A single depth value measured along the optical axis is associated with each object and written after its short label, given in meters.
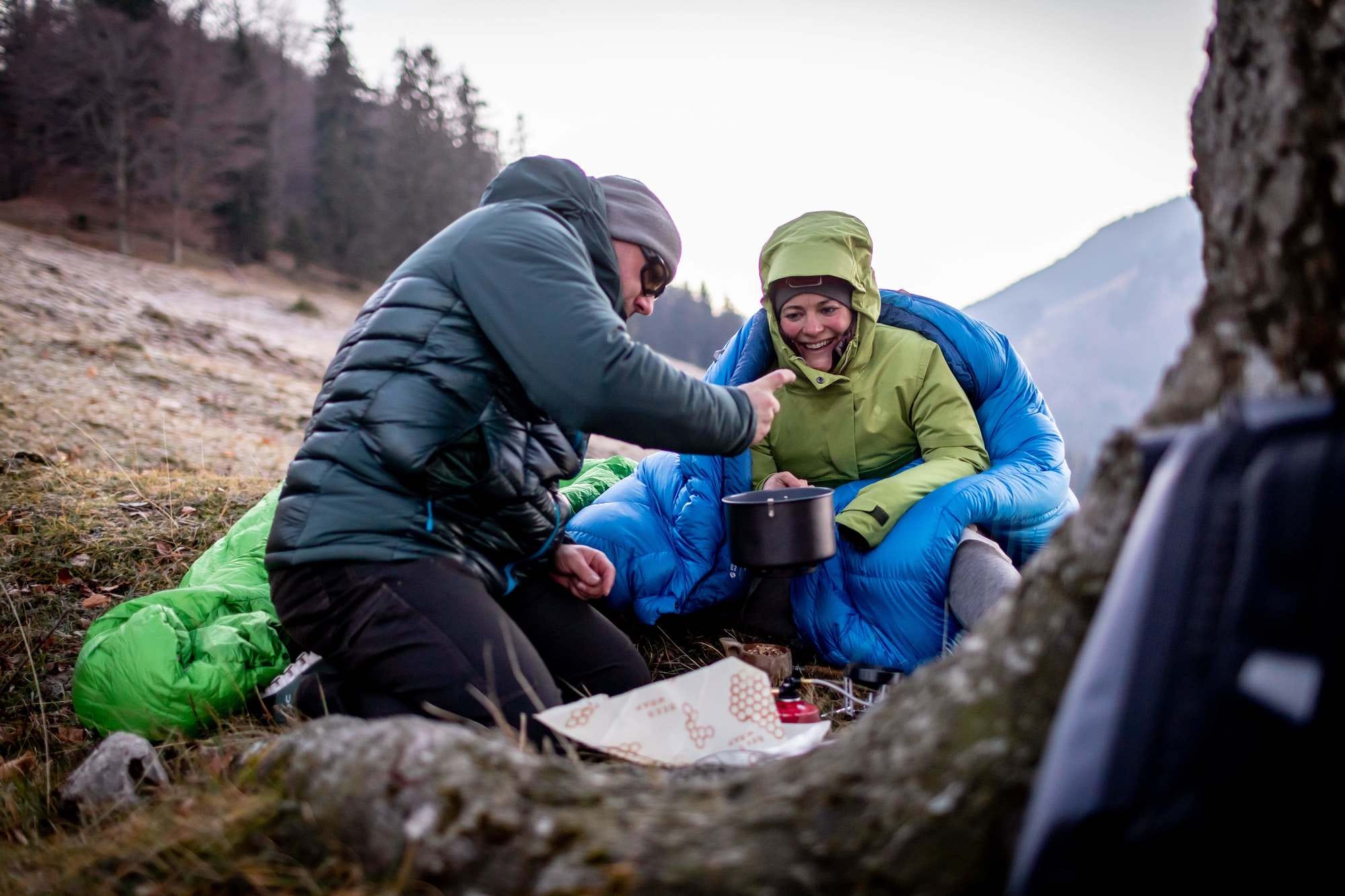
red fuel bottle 2.41
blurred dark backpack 0.89
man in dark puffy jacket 2.04
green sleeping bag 2.40
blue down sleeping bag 3.11
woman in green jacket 3.44
